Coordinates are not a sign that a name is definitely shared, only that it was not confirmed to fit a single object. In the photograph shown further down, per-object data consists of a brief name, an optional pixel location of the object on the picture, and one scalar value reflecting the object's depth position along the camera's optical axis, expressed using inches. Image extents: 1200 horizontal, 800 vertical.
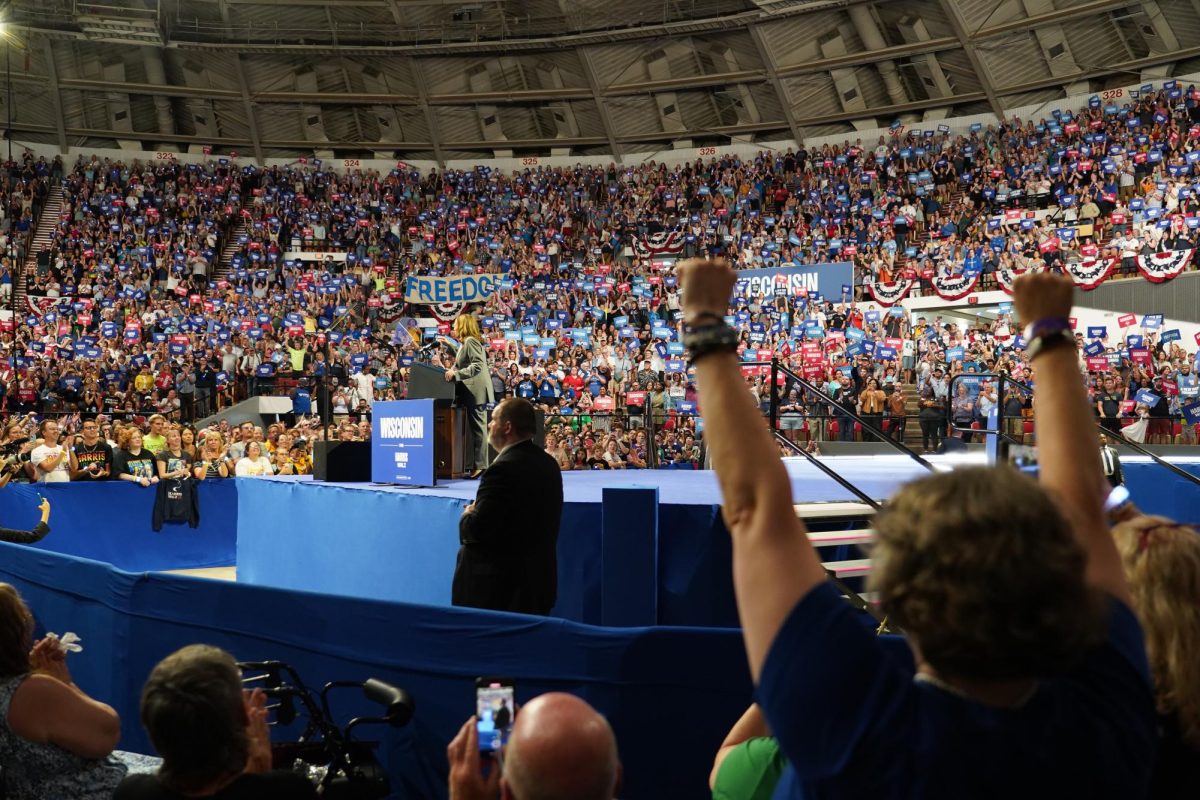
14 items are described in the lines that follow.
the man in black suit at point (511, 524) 195.9
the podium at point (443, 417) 349.7
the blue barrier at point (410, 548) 243.3
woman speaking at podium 360.2
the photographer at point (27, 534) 332.2
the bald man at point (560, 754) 63.5
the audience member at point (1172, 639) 65.0
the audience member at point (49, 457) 451.5
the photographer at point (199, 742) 89.3
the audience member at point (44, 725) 127.3
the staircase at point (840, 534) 263.9
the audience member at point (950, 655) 44.9
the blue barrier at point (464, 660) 144.9
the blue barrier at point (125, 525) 456.8
